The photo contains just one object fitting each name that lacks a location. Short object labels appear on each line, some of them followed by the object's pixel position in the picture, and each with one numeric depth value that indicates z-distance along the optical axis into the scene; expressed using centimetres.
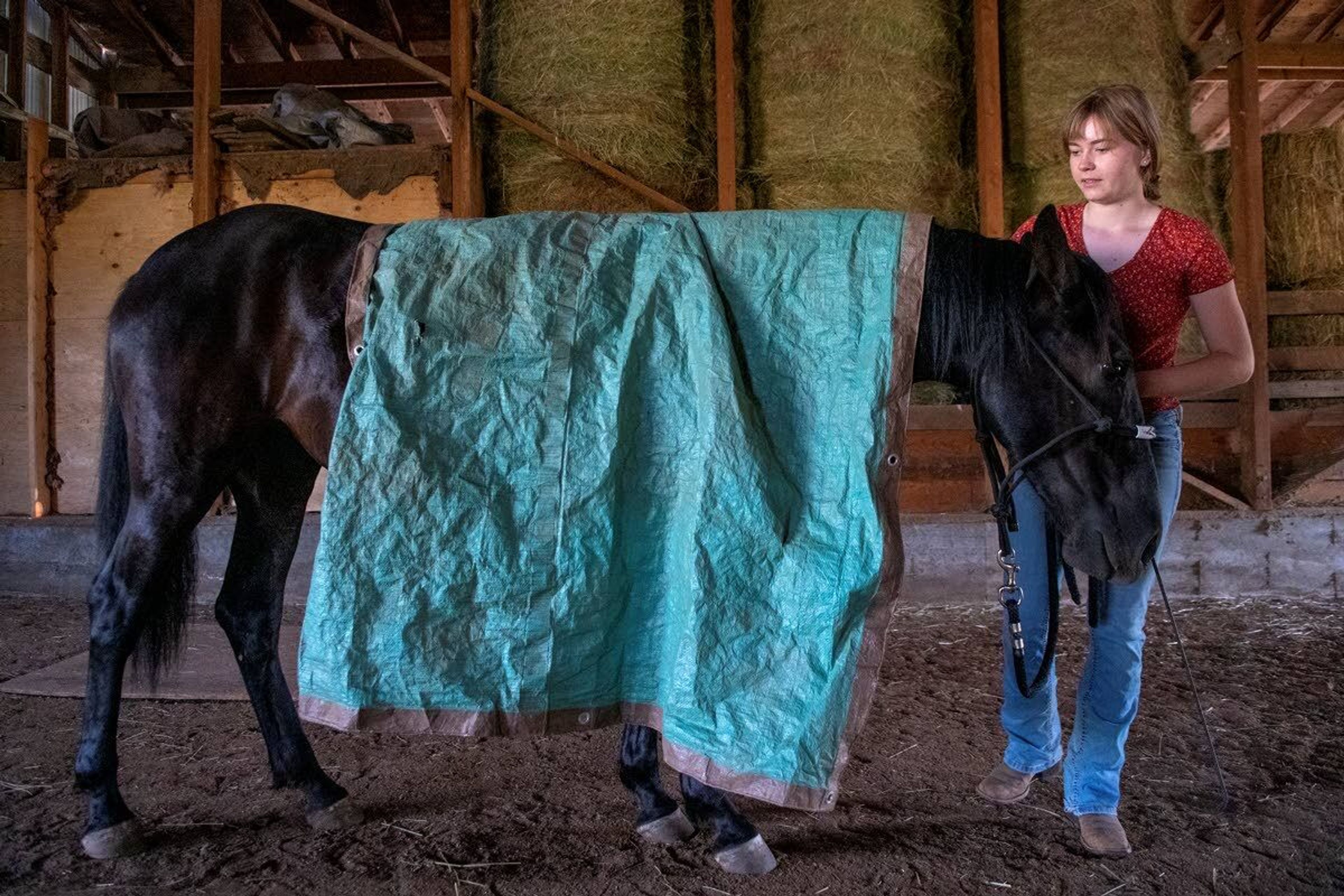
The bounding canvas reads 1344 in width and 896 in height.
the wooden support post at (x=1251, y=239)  457
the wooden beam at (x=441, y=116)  909
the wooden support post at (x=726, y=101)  466
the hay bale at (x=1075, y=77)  461
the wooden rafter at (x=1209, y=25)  638
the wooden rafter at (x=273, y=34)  661
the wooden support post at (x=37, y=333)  506
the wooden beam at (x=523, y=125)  456
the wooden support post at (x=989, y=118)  462
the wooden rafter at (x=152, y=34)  641
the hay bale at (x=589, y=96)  460
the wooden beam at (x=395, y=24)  661
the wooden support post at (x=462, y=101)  461
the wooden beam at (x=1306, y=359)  489
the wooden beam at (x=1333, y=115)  892
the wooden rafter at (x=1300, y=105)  866
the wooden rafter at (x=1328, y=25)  677
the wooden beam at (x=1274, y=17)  616
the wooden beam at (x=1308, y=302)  492
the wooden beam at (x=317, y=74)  667
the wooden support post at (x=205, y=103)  477
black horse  179
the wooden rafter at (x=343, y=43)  702
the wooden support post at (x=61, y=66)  642
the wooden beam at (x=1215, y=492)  470
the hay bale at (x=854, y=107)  465
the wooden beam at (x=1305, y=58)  467
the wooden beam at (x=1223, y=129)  849
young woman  189
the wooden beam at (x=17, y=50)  586
